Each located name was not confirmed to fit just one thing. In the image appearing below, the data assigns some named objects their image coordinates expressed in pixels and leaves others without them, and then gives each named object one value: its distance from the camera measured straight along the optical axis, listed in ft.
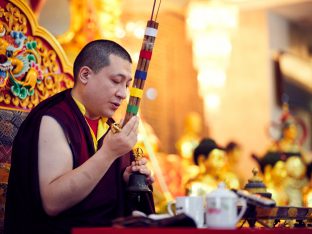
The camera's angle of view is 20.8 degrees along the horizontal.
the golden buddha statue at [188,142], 22.35
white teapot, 6.46
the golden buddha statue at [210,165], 18.28
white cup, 6.90
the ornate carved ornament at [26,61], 10.41
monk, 7.44
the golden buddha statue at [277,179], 19.41
